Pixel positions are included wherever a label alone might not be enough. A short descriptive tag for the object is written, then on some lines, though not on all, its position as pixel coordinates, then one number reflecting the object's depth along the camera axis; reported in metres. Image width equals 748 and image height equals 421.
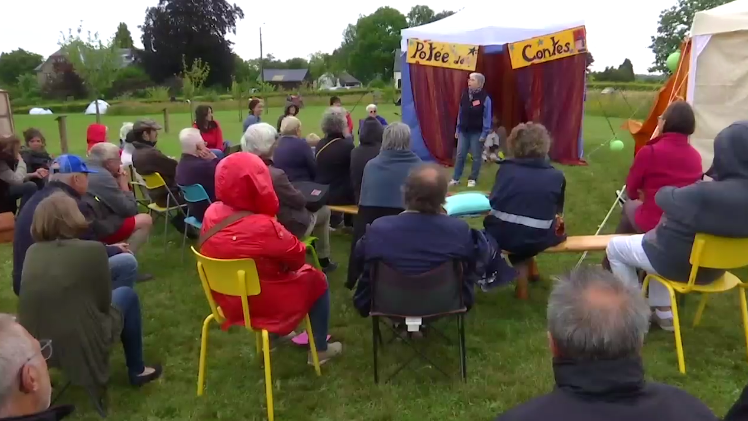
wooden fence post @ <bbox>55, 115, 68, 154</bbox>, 11.89
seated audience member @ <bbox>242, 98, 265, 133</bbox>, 8.82
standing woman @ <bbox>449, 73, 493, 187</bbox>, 8.97
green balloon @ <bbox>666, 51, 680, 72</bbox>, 8.95
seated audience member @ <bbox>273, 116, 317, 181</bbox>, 5.14
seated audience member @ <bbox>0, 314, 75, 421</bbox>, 1.39
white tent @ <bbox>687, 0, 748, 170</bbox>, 6.76
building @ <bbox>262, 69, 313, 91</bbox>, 70.25
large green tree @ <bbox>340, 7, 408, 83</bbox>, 65.44
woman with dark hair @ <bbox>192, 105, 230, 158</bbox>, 7.41
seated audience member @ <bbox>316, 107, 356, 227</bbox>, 5.37
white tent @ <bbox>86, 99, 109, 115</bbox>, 31.86
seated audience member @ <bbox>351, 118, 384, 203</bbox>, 5.10
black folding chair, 3.02
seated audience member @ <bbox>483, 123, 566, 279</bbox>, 3.98
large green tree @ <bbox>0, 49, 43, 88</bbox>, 57.29
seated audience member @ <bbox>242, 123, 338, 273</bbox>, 4.44
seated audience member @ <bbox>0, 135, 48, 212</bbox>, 5.78
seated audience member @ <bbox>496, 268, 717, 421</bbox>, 1.37
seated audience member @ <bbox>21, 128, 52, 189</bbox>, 7.02
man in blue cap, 3.63
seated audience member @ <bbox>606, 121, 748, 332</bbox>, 3.06
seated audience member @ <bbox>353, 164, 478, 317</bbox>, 3.04
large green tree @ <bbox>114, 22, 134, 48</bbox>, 64.44
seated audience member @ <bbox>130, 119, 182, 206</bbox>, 5.78
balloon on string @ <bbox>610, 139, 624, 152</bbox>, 10.95
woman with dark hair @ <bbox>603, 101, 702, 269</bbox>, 3.95
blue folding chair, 5.27
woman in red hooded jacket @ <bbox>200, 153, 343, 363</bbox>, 3.01
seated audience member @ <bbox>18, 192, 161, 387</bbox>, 2.80
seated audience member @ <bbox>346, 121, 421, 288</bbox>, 4.29
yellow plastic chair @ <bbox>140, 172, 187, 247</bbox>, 5.65
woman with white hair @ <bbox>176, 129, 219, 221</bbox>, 5.39
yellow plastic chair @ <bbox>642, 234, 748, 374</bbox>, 3.13
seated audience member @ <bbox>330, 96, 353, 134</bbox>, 9.79
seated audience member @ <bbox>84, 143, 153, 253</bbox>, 4.35
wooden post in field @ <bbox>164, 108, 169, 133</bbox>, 20.39
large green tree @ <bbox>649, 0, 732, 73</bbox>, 42.22
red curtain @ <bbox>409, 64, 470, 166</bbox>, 10.36
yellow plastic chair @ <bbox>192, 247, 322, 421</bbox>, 2.89
